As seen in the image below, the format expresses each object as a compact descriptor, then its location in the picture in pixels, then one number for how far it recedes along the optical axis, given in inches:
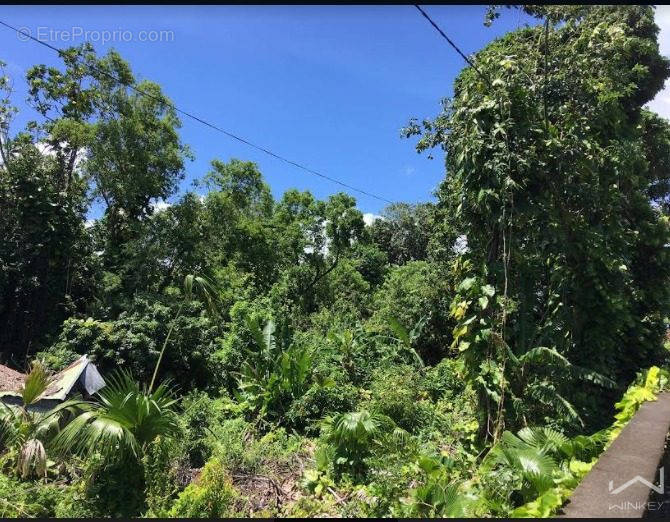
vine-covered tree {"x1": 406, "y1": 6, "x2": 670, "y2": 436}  227.8
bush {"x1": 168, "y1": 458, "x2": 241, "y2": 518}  188.4
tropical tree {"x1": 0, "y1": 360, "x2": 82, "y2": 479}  231.5
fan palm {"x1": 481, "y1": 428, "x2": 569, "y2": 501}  128.9
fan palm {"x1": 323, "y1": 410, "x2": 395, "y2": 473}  239.3
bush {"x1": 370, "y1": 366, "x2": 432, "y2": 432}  321.7
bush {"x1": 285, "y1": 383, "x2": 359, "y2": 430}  338.3
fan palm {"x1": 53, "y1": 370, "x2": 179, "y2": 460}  207.8
